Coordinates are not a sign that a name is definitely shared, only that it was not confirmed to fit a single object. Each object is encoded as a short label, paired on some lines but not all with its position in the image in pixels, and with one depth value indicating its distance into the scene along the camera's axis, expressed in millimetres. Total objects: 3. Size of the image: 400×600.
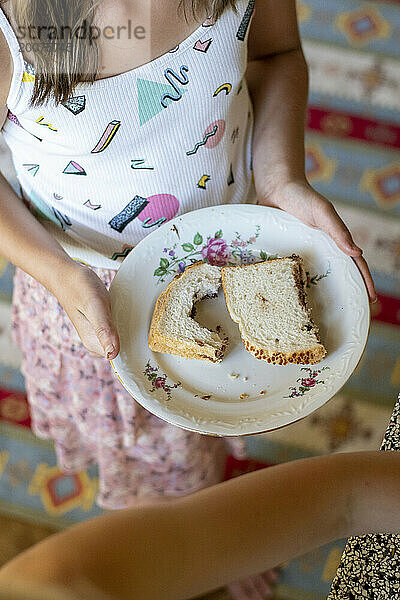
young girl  748
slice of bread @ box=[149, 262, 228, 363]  830
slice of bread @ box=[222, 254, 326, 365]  837
